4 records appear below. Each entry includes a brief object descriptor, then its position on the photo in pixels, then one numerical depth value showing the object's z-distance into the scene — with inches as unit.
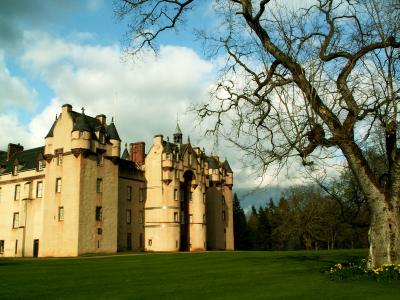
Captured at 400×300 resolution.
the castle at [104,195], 1963.6
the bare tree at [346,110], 666.8
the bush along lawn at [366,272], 653.3
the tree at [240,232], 3845.7
